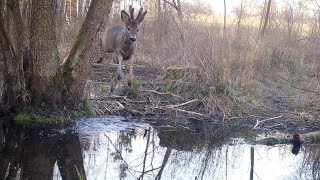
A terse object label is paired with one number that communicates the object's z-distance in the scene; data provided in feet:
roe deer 40.65
